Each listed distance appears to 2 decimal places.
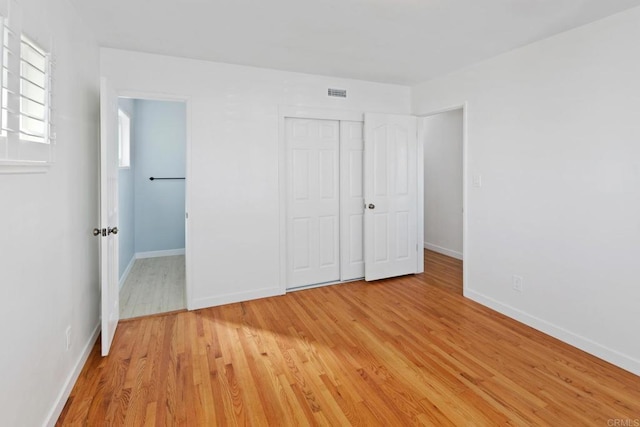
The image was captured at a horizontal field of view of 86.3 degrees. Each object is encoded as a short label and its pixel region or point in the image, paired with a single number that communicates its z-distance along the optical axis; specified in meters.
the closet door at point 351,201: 4.11
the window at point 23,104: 1.29
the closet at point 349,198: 3.93
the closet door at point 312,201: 3.89
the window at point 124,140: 4.44
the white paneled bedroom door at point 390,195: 4.14
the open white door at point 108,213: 2.41
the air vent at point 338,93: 3.94
